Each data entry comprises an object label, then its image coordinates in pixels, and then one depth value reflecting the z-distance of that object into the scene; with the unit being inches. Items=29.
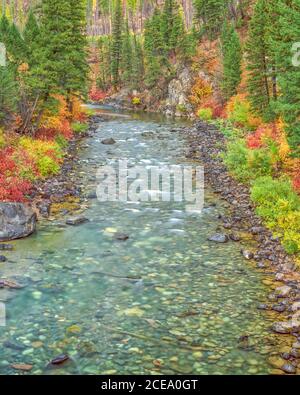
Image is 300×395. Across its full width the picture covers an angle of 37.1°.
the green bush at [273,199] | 702.5
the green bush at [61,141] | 1300.4
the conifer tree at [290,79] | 724.7
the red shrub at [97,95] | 3671.3
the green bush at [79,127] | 1627.7
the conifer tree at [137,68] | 3166.8
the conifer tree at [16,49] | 1242.4
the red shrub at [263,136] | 1106.9
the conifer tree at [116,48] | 3554.4
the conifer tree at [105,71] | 3790.8
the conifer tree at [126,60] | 3304.6
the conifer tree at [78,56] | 1510.8
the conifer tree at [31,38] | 1215.7
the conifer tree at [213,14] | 2928.2
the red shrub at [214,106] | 2127.2
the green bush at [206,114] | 2123.6
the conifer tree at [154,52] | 2812.5
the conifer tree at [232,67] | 2016.5
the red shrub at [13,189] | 769.6
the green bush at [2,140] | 1004.2
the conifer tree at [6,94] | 1020.5
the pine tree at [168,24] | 2749.5
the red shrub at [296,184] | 770.7
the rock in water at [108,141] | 1465.3
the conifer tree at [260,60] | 1323.8
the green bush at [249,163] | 927.7
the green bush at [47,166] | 976.9
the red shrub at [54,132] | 1264.0
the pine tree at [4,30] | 1310.3
